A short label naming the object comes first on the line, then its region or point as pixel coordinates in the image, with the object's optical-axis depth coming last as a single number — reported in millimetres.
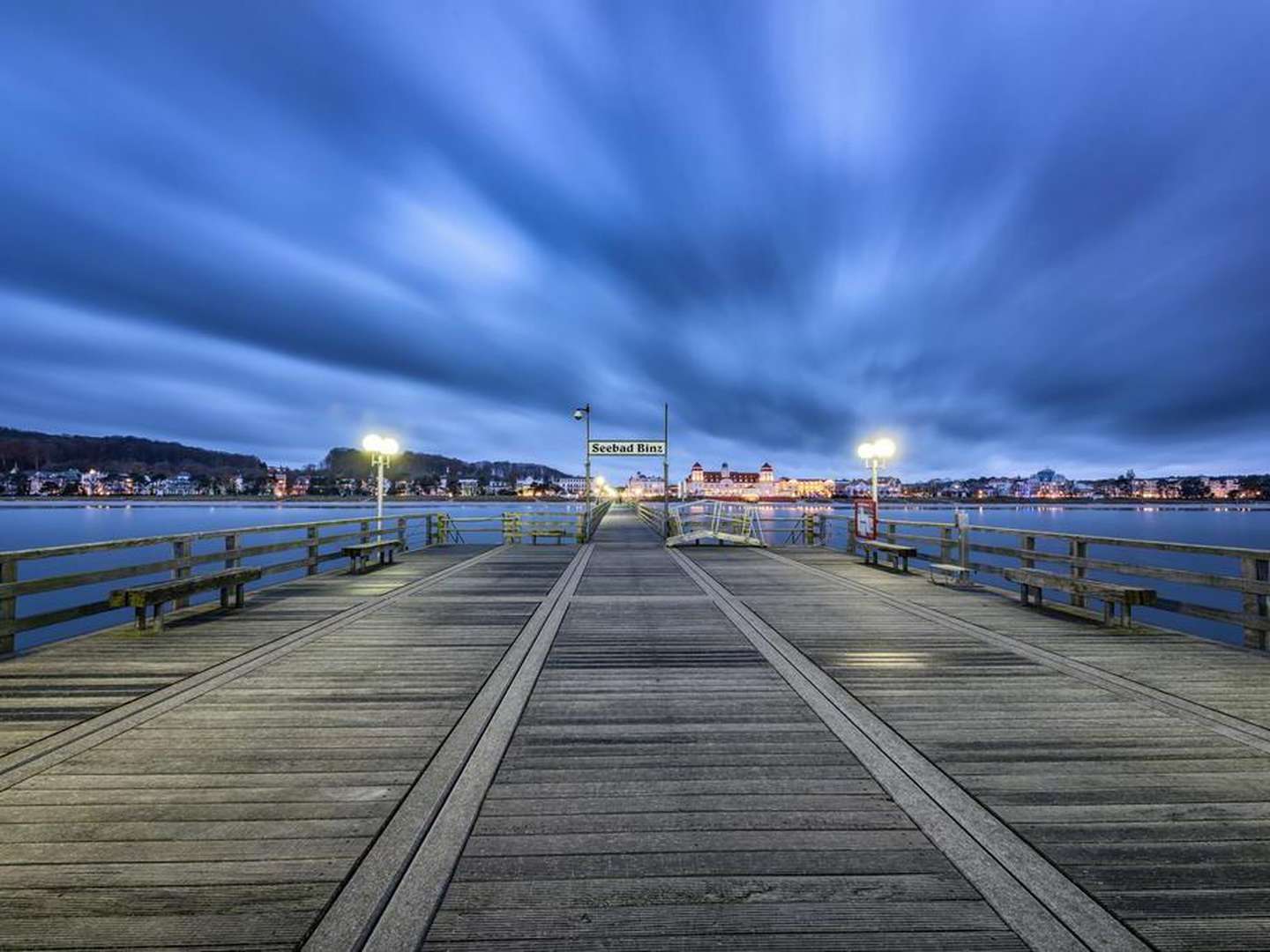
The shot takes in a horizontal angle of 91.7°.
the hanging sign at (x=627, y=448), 22934
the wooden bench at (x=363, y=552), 12445
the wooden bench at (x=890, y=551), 12219
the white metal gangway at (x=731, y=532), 18323
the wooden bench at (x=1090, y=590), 7180
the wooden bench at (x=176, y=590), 6887
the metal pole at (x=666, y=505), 20812
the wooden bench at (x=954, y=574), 10602
